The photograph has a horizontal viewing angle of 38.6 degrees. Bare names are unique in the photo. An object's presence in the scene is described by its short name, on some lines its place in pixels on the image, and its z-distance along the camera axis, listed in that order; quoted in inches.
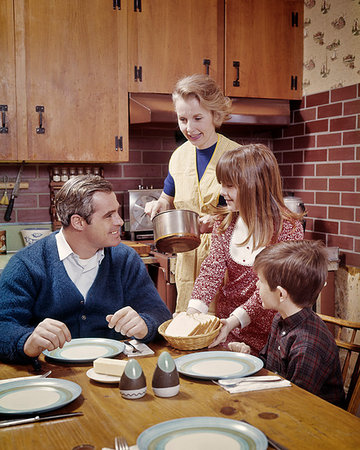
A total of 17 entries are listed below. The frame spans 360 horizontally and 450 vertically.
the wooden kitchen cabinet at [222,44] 129.0
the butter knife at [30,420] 41.7
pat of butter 49.6
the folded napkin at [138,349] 58.6
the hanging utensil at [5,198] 128.3
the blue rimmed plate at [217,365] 50.9
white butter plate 49.3
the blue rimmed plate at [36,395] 43.9
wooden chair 58.2
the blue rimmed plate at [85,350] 55.8
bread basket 56.7
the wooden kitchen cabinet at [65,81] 117.0
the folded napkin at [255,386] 47.7
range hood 128.3
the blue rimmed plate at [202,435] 37.6
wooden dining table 39.0
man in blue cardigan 62.7
